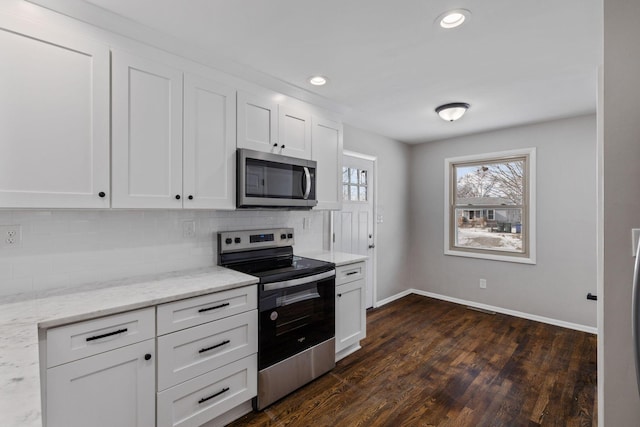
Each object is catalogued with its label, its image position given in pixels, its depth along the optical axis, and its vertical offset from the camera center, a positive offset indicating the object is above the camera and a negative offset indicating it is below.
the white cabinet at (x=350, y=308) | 2.70 -0.89
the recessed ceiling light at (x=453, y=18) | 1.60 +1.07
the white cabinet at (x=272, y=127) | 2.28 +0.70
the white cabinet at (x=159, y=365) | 1.36 -0.80
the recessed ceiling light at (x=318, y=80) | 2.42 +1.08
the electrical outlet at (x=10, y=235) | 1.62 -0.12
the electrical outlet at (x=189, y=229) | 2.28 -0.12
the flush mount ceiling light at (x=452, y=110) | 2.96 +1.02
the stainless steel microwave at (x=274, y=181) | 2.22 +0.26
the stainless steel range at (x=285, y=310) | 2.07 -0.72
